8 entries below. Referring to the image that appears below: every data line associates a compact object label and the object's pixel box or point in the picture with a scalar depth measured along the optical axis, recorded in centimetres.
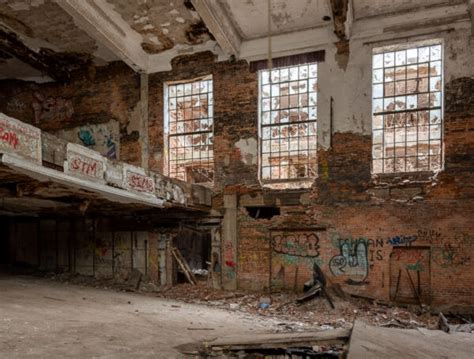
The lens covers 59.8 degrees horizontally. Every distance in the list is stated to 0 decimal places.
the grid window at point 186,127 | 1283
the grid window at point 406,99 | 1050
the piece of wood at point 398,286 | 1023
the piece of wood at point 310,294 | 1039
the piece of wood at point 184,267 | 1240
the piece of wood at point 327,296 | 1014
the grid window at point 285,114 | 1164
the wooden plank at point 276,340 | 611
